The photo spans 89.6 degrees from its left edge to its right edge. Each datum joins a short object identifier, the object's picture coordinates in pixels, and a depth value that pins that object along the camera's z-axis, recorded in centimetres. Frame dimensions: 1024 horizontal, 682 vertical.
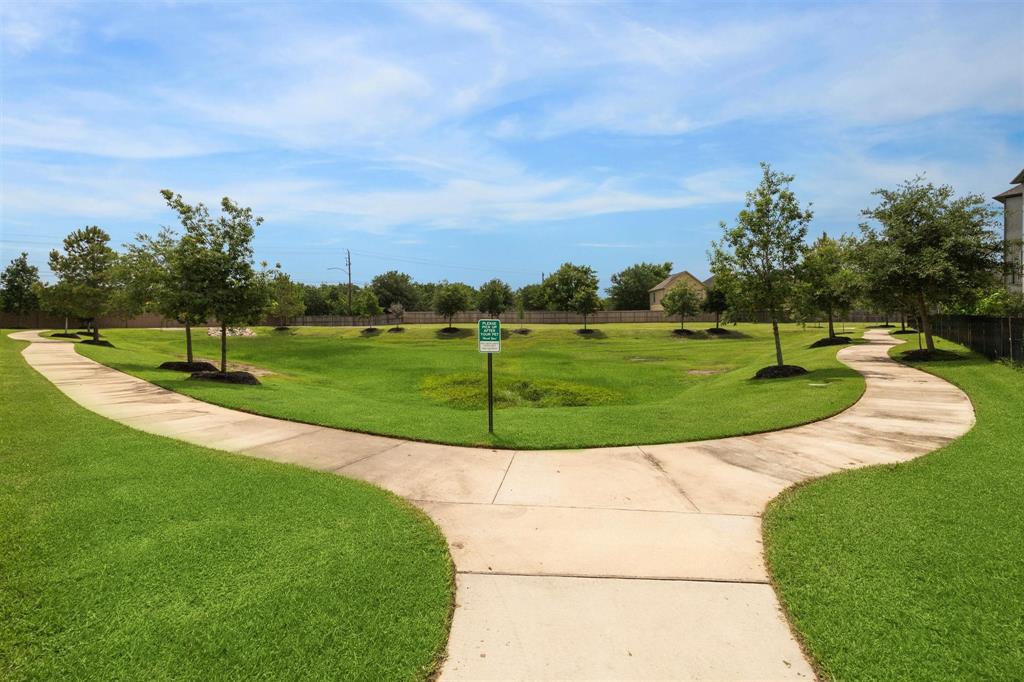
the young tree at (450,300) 5950
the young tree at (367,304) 6625
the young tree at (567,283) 6281
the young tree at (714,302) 5834
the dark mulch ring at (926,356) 1912
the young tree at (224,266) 1727
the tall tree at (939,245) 1783
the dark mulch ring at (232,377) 1721
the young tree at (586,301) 5924
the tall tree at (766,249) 1903
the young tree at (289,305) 6042
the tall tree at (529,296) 9988
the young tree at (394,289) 10512
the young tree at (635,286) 10412
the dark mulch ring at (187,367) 2075
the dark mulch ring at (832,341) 3161
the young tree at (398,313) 8206
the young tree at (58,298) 3106
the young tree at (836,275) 1908
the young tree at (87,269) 3139
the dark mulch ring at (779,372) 1861
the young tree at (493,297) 6631
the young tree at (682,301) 5597
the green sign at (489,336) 927
